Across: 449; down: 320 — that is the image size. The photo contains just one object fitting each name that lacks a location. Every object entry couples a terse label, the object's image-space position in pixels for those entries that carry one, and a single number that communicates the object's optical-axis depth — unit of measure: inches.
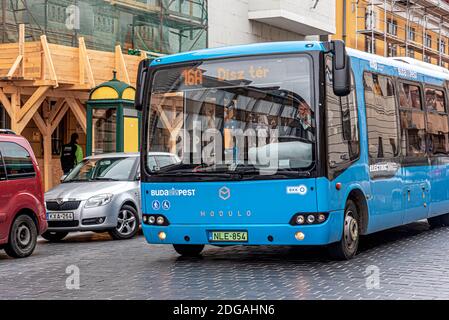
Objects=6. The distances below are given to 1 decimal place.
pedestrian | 928.9
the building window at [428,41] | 1873.4
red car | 508.1
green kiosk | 871.1
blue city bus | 429.4
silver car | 617.0
